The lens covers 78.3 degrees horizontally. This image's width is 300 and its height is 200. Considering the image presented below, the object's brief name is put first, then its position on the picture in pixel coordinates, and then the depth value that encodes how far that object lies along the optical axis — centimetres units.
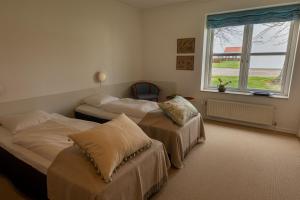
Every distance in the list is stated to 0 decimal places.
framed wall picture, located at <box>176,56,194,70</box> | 420
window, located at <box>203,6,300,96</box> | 338
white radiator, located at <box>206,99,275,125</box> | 351
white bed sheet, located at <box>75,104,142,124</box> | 289
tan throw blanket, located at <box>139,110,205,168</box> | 234
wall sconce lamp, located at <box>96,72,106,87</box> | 368
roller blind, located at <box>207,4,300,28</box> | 319
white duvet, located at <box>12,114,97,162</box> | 171
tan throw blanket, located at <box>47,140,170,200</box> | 129
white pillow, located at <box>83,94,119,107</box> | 327
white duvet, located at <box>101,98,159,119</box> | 284
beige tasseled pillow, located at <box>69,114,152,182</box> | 139
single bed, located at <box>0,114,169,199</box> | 137
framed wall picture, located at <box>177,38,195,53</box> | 412
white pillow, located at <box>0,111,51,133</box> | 223
